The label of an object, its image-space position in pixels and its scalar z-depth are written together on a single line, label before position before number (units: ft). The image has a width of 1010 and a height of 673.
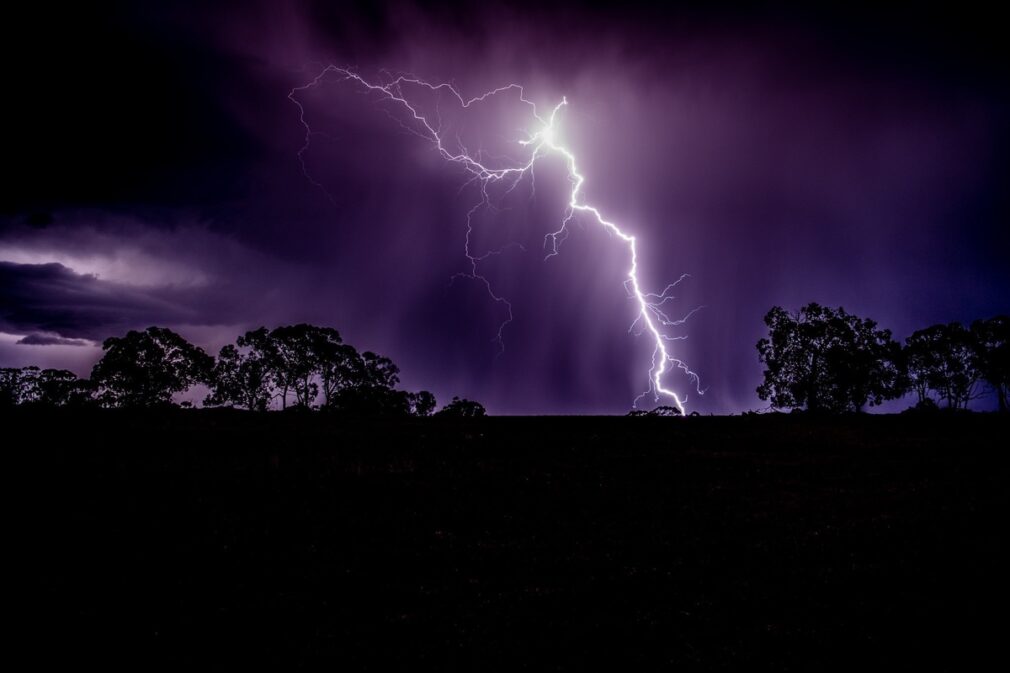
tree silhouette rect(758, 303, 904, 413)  168.14
